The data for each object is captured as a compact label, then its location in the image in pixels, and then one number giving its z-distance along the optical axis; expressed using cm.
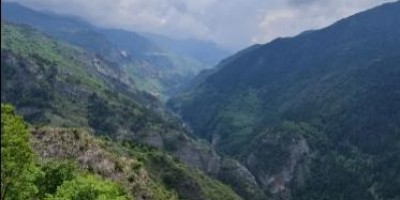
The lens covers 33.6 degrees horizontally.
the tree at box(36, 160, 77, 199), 13575
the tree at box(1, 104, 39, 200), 6988
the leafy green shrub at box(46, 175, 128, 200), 11794
